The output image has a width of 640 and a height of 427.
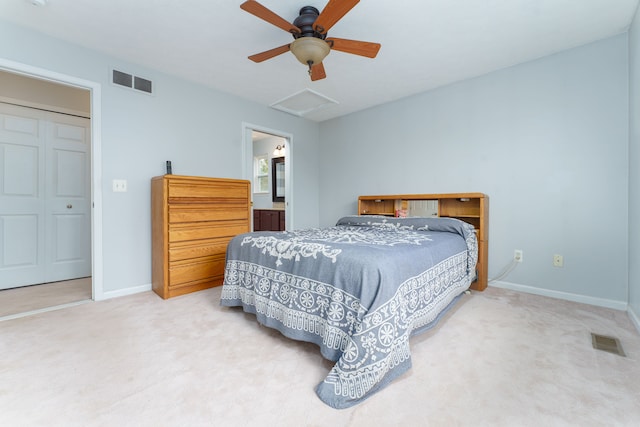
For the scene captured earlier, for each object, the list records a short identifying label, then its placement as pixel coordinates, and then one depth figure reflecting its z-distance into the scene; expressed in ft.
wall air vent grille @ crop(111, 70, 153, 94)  8.66
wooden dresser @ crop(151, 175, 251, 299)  8.45
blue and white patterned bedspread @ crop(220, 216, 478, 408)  4.18
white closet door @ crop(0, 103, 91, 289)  9.46
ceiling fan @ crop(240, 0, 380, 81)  5.76
